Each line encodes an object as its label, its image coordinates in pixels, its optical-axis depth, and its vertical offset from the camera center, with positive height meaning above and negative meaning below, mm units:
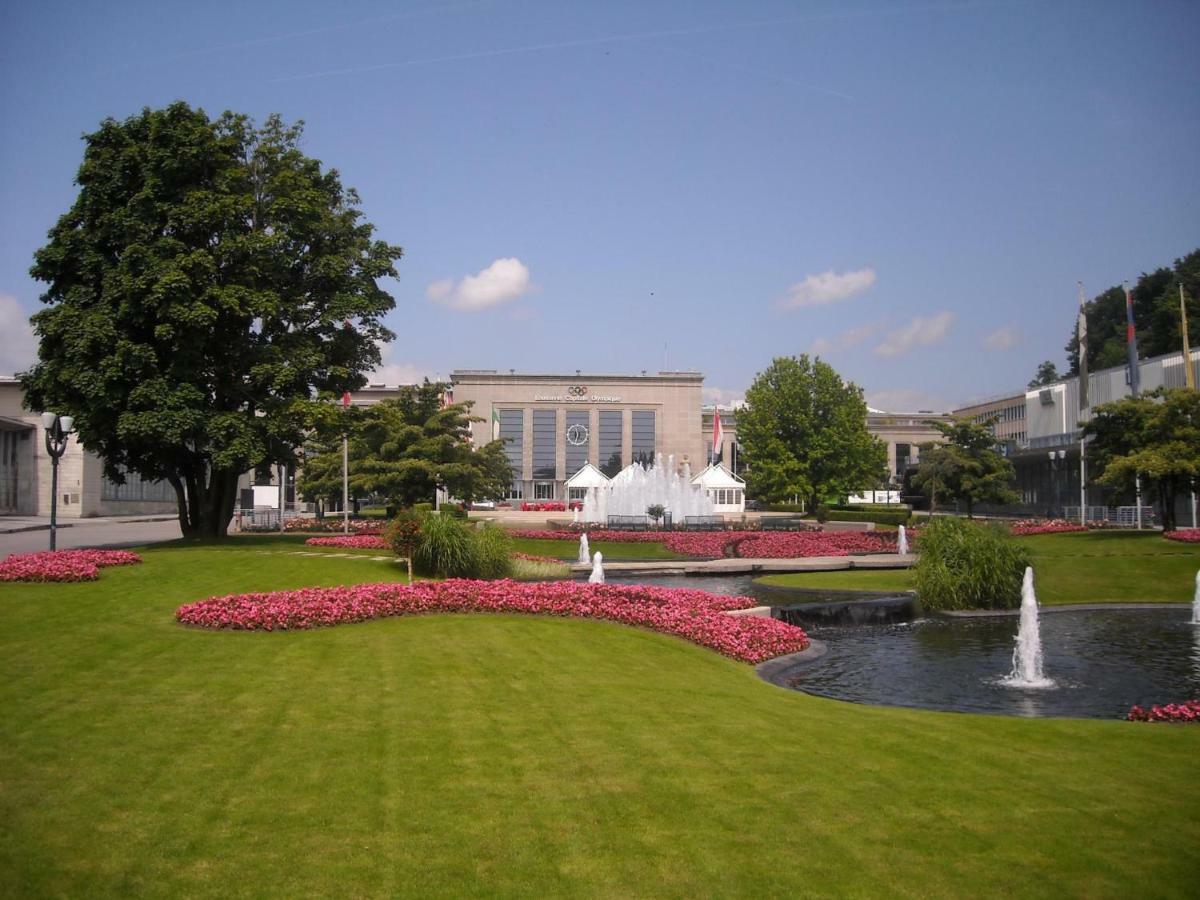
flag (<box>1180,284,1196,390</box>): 47969 +5924
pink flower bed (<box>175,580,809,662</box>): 14844 -1801
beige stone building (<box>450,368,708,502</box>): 118562 +9173
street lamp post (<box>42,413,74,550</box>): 22016 +1441
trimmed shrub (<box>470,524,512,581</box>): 23016 -1305
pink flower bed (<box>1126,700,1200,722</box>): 11148 -2495
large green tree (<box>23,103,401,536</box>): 27641 +5777
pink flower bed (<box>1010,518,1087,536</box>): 44422 -1585
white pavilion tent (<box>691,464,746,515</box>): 63406 +578
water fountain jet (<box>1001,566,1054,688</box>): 14625 -2500
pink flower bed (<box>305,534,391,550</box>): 29469 -1346
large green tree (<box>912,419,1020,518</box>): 55125 +1417
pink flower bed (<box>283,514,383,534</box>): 42500 -1242
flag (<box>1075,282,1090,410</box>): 49719 +6554
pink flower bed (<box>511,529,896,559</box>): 36938 -1863
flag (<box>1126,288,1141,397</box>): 45906 +6495
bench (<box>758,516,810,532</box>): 48456 -1532
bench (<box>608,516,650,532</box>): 45581 -1325
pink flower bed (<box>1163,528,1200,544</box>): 34656 -1562
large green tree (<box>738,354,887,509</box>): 66625 +3893
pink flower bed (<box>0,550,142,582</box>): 17875 -1224
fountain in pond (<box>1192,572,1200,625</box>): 20762 -2438
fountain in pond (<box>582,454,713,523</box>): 56594 -181
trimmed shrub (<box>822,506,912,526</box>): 56531 -1268
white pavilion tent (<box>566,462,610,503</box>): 63106 +1082
